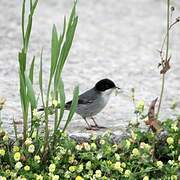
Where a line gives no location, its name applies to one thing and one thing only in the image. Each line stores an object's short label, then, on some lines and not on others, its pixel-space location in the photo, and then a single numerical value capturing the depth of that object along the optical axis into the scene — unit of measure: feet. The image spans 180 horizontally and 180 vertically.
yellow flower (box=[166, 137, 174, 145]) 33.63
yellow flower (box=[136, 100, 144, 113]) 33.71
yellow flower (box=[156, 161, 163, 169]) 32.22
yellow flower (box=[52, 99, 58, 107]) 32.55
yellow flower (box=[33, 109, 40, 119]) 32.40
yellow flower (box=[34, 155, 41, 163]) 31.78
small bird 39.14
